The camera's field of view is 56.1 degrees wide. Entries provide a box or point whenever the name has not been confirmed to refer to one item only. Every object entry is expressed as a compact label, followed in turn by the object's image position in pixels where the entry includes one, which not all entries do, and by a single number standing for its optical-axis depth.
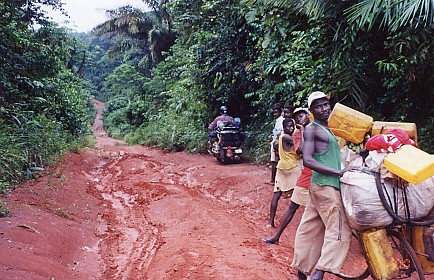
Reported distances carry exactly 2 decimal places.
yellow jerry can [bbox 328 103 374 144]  4.12
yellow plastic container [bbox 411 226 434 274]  3.36
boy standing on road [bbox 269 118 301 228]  5.88
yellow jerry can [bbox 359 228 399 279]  3.23
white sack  3.20
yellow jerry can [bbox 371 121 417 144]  4.02
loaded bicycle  3.22
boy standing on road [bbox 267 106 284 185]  8.23
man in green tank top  3.51
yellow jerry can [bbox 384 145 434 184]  2.96
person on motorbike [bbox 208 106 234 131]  12.31
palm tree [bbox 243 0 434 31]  5.06
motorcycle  12.04
